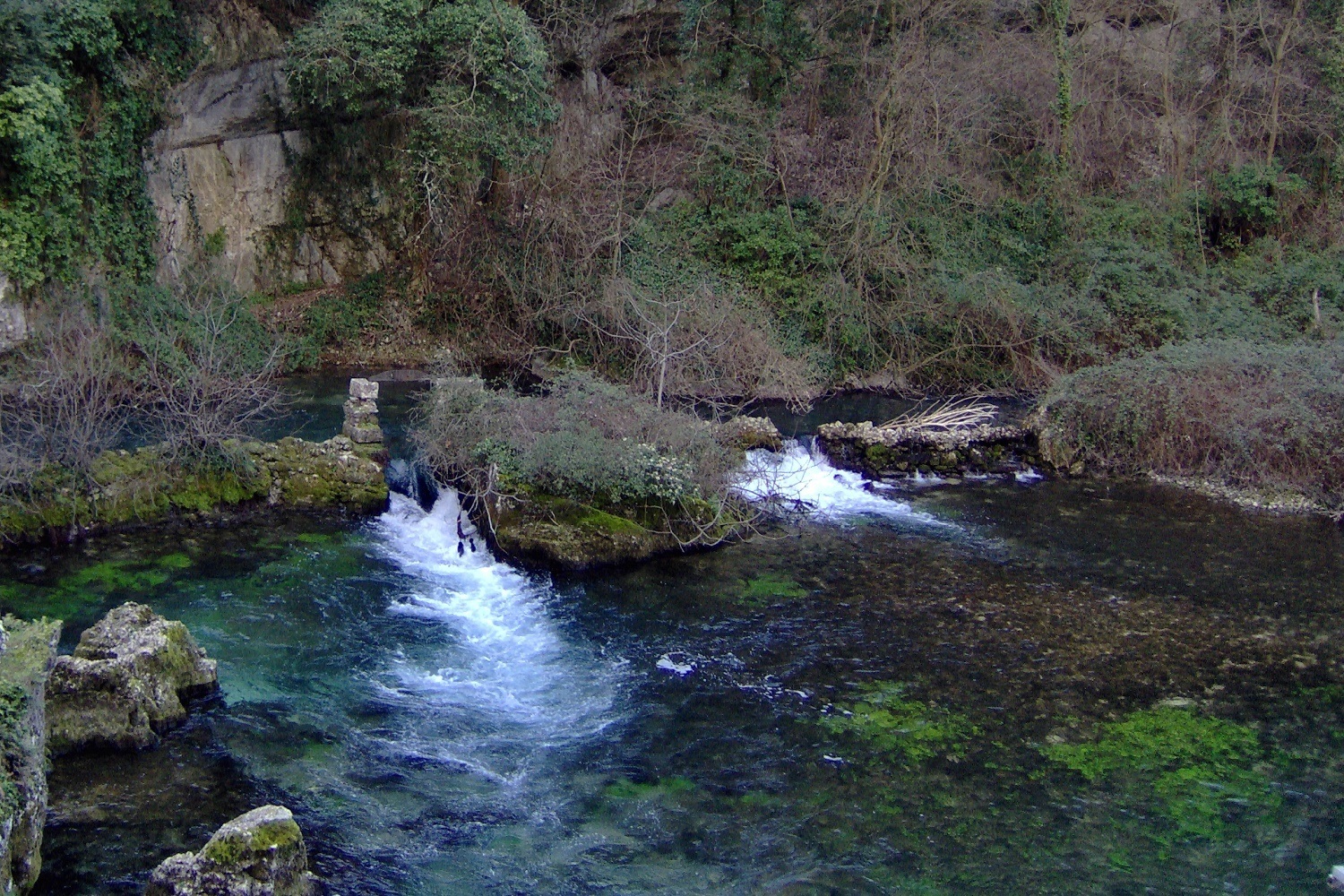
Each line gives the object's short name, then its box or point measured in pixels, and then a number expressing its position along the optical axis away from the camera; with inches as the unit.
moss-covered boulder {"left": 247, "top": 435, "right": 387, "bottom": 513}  533.6
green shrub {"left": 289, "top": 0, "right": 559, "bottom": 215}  705.0
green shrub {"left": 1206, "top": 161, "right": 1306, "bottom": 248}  909.2
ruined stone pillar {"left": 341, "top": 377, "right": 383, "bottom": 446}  556.7
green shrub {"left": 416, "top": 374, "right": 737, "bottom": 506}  495.2
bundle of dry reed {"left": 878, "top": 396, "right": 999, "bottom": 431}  653.9
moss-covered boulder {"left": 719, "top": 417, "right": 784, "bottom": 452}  620.7
